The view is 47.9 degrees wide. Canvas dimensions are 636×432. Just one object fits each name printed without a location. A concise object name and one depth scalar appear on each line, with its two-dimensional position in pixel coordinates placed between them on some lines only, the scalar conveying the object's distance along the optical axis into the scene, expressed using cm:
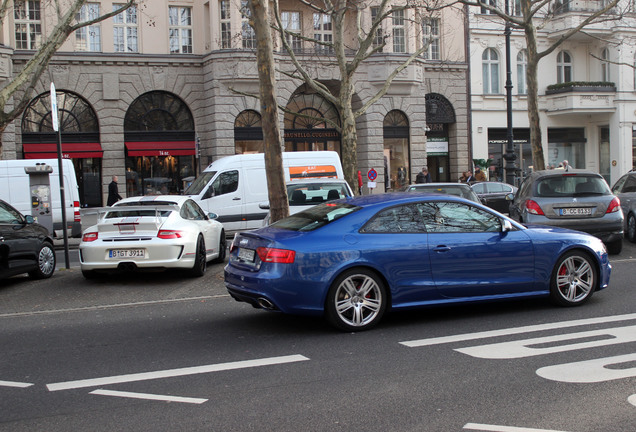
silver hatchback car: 1298
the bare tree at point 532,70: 2188
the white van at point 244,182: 1867
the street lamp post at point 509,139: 2597
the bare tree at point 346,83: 2006
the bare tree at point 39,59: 1571
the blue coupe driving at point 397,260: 699
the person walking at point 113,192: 2688
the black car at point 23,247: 1093
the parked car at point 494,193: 2348
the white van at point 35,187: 1755
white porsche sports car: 1082
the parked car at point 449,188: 1516
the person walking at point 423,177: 3075
